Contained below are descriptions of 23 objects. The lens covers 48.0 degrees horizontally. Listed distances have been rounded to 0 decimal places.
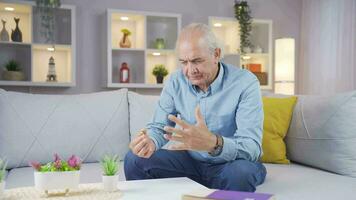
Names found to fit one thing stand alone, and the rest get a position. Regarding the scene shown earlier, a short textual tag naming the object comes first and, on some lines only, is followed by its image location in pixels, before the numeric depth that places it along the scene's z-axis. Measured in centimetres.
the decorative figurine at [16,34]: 354
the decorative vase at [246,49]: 419
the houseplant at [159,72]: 394
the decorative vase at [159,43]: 395
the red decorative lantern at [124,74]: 382
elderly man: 147
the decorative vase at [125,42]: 388
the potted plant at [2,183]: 114
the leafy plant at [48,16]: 353
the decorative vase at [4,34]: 352
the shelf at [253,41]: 420
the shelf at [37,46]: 353
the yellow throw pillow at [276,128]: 209
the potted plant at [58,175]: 114
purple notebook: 101
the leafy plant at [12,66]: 347
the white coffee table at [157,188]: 116
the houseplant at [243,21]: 417
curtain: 398
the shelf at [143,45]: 385
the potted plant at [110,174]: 122
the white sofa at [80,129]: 194
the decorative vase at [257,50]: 427
